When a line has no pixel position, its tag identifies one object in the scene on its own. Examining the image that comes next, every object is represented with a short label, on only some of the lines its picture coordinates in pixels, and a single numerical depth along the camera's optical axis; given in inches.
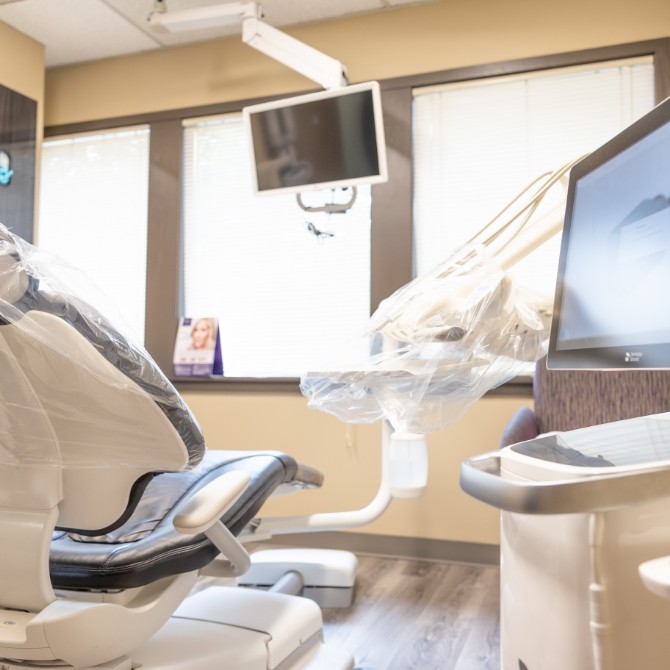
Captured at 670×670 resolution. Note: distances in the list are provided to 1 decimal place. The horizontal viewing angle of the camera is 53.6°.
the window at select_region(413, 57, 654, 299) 106.4
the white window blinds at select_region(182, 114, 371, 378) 120.6
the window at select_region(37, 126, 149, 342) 135.1
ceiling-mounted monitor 105.6
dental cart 20.5
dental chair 36.9
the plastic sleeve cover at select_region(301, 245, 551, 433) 45.3
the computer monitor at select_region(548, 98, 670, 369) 28.5
